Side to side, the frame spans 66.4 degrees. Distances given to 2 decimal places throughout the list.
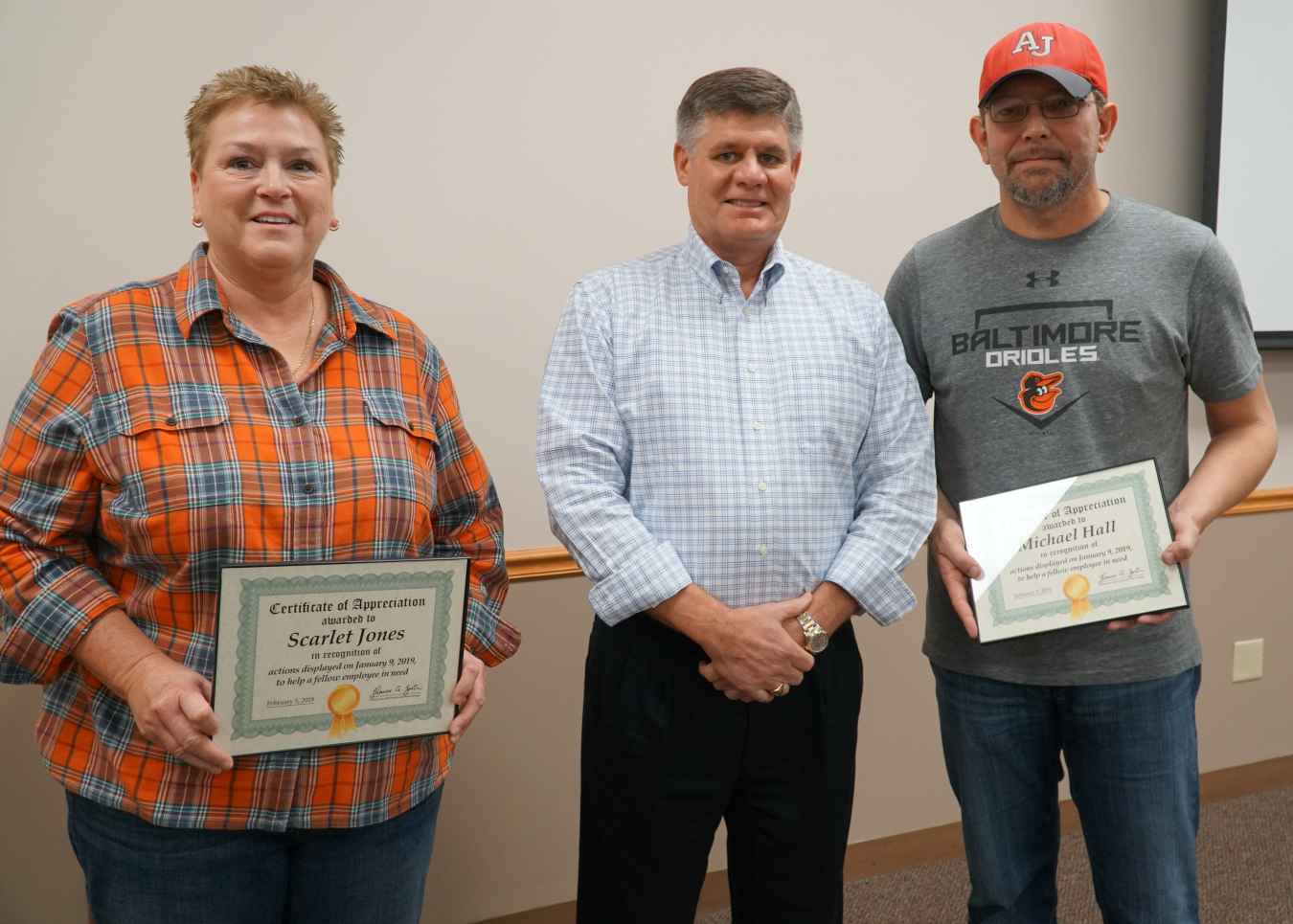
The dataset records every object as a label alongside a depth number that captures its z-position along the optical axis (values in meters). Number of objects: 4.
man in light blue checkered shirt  1.50
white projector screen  2.76
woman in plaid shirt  1.24
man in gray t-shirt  1.61
